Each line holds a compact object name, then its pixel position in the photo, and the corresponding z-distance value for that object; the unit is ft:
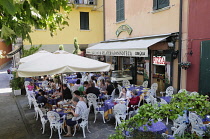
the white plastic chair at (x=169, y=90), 29.32
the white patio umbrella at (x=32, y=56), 36.96
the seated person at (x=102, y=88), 31.69
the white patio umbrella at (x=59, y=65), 19.80
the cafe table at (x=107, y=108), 24.05
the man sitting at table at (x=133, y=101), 23.97
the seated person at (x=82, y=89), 31.83
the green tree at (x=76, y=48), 60.02
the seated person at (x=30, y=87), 33.77
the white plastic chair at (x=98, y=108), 24.59
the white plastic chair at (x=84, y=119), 20.48
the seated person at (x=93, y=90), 28.25
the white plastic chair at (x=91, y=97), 26.07
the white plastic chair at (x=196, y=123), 15.66
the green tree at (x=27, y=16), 13.07
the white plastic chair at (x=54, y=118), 19.84
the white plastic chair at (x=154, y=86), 32.55
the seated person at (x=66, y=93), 27.27
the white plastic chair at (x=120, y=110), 21.61
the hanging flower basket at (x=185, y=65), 28.56
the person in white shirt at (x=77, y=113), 20.12
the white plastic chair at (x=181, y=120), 18.85
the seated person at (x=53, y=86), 33.53
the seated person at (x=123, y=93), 26.59
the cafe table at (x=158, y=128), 15.39
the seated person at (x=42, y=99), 26.53
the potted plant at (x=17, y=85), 41.65
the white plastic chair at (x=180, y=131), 14.10
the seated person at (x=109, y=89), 30.27
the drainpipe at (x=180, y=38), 30.33
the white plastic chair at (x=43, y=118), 21.43
